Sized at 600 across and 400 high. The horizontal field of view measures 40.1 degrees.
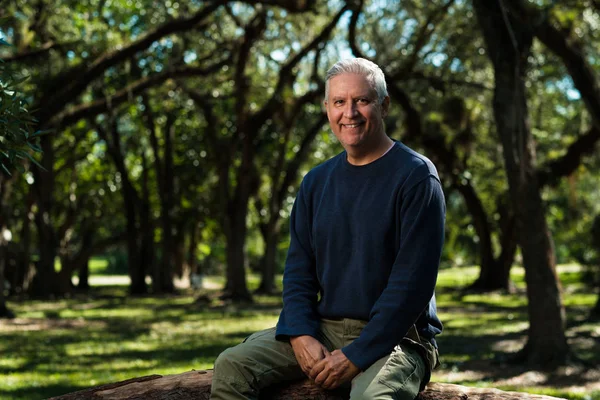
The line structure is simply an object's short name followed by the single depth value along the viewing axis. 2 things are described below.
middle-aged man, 3.34
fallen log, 3.74
